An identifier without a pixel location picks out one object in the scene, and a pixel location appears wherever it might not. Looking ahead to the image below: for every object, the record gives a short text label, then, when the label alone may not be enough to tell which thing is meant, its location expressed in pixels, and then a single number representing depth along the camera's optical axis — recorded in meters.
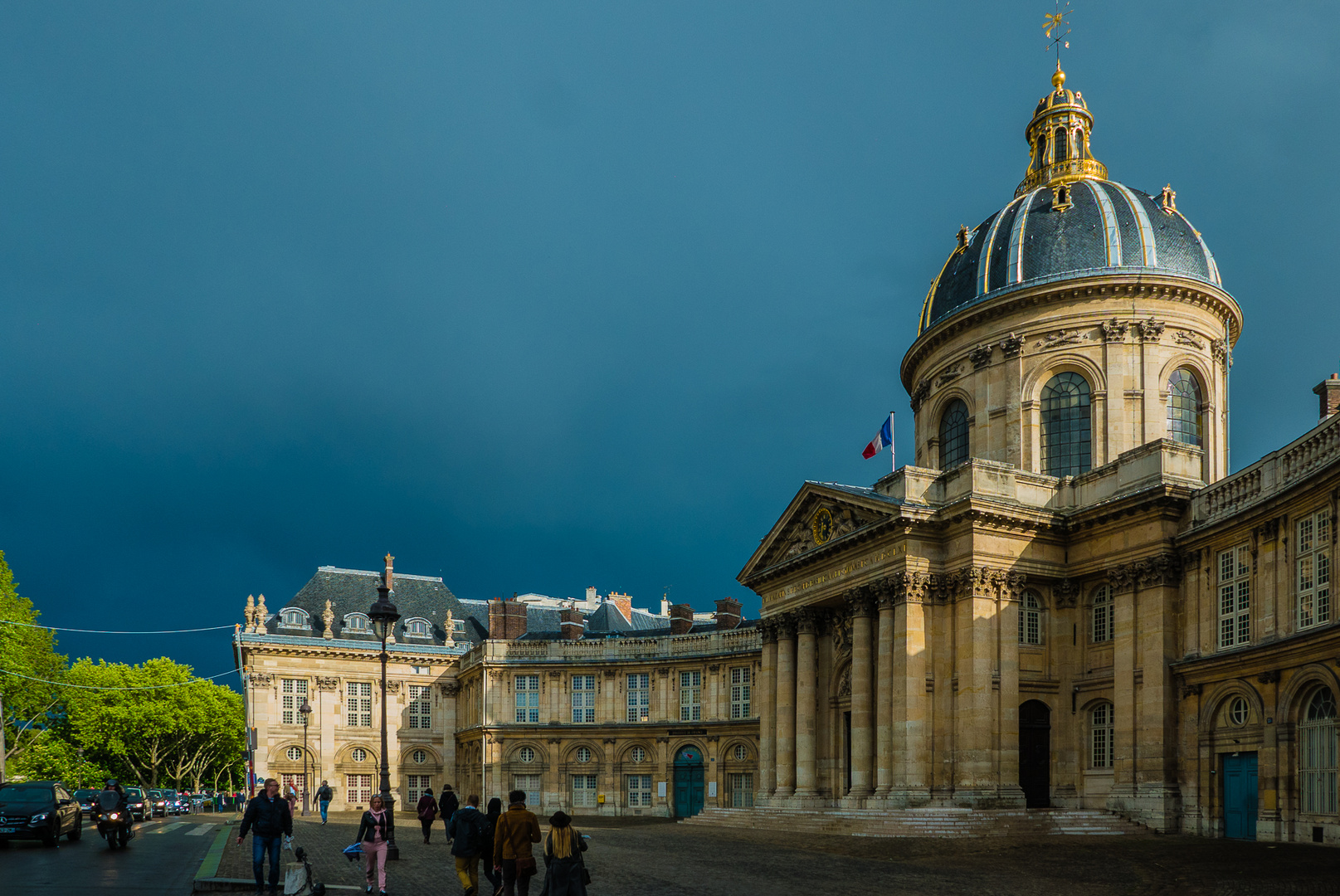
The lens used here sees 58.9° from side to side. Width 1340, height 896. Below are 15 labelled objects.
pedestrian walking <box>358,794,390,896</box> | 18.52
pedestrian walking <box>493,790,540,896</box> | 15.68
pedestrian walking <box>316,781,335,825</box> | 50.66
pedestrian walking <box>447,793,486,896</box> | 17.30
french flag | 43.84
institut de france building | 30.23
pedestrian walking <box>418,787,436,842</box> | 33.16
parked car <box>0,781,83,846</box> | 29.66
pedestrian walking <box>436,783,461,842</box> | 32.09
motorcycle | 29.73
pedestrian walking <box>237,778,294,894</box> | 19.50
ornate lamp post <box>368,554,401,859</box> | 26.66
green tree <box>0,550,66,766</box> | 57.81
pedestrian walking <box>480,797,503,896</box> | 17.27
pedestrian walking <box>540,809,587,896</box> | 14.73
